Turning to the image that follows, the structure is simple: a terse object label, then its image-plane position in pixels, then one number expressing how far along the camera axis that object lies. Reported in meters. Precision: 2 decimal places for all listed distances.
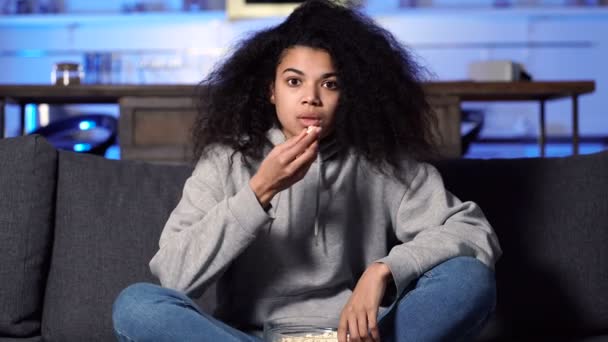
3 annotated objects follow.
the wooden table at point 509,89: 3.08
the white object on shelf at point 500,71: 3.53
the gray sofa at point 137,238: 1.61
